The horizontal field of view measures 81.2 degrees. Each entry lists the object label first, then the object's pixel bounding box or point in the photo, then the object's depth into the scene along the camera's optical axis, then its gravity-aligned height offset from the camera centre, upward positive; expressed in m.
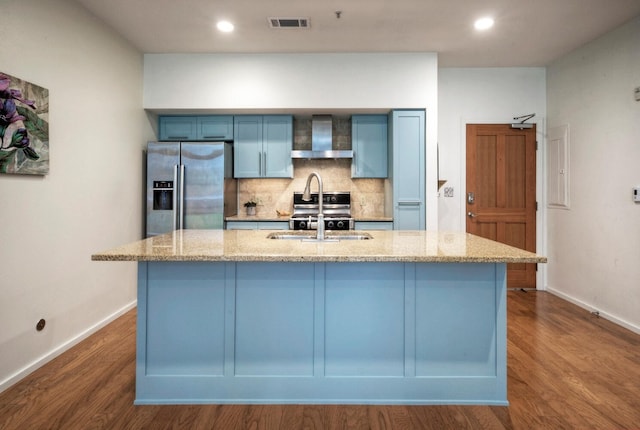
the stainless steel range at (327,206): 4.49 +0.08
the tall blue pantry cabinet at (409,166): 4.04 +0.51
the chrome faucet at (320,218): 2.23 -0.04
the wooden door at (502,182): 4.57 +0.39
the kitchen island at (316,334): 2.00 -0.65
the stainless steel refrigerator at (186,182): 3.99 +0.31
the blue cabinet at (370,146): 4.35 +0.78
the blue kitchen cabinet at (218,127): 4.33 +0.99
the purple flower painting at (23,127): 2.25 +0.54
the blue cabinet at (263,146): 4.34 +0.78
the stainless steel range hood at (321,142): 4.29 +0.83
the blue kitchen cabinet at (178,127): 4.35 +0.99
